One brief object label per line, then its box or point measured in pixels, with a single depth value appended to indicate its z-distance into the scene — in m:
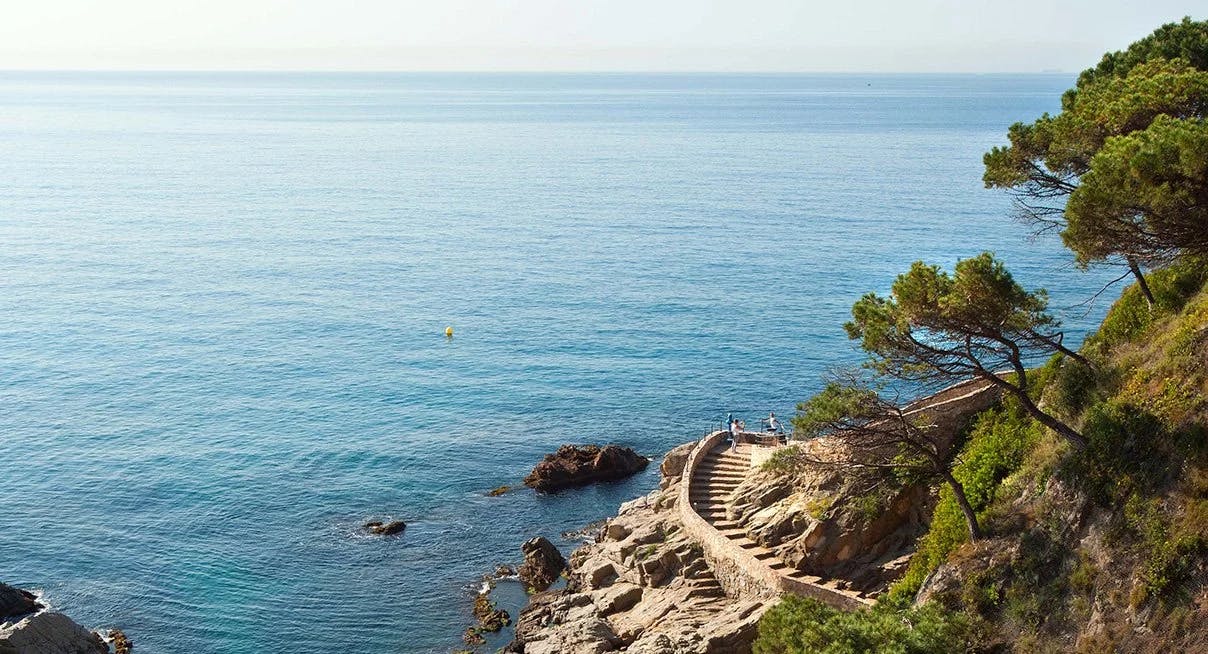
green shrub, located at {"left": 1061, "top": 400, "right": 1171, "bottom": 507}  28.16
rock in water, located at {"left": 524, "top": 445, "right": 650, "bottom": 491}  58.94
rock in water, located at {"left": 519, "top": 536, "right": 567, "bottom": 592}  48.47
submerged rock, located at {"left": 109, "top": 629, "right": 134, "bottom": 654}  43.66
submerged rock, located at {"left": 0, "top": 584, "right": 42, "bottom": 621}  44.84
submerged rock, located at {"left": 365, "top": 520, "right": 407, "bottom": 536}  53.69
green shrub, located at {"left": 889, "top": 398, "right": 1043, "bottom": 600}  33.44
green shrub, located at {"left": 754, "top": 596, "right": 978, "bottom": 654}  26.50
